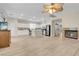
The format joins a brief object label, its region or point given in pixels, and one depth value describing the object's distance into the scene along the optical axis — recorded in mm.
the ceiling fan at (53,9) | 1779
